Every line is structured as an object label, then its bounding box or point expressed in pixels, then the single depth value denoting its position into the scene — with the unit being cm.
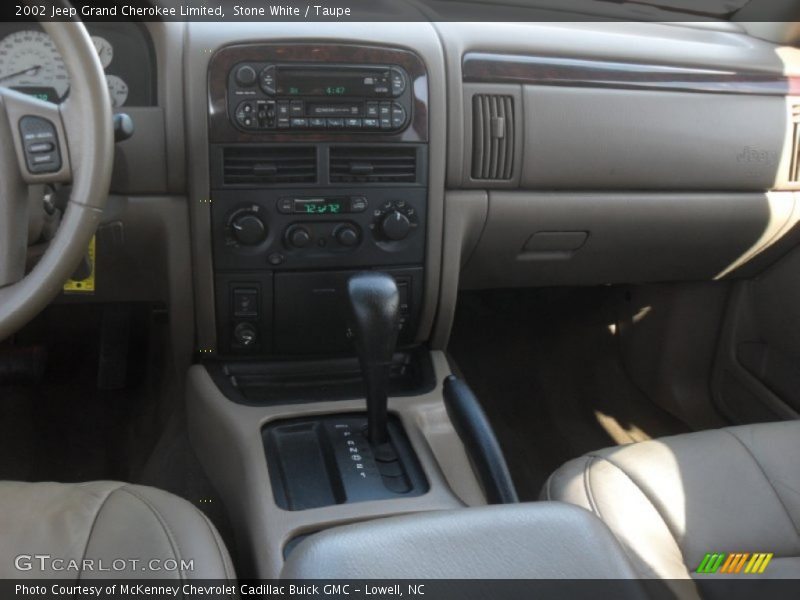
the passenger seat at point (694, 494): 126
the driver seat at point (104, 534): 102
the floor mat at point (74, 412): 208
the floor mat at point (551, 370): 238
